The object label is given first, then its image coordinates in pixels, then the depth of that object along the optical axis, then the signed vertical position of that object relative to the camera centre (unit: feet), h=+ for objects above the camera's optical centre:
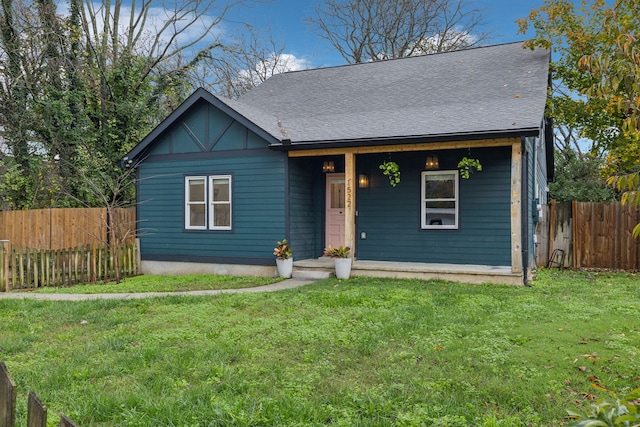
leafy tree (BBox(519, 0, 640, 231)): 40.73 +14.26
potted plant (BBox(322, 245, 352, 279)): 31.70 -3.03
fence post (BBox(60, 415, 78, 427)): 5.14 -2.26
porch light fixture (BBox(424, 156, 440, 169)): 33.04 +3.97
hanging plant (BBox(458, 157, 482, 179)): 30.66 +3.54
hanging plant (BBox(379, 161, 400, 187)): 32.91 +3.40
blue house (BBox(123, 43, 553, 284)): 31.37 +3.02
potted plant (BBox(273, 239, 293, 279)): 33.68 -3.01
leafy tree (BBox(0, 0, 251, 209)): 46.88 +13.77
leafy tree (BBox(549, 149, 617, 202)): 58.08 +5.05
